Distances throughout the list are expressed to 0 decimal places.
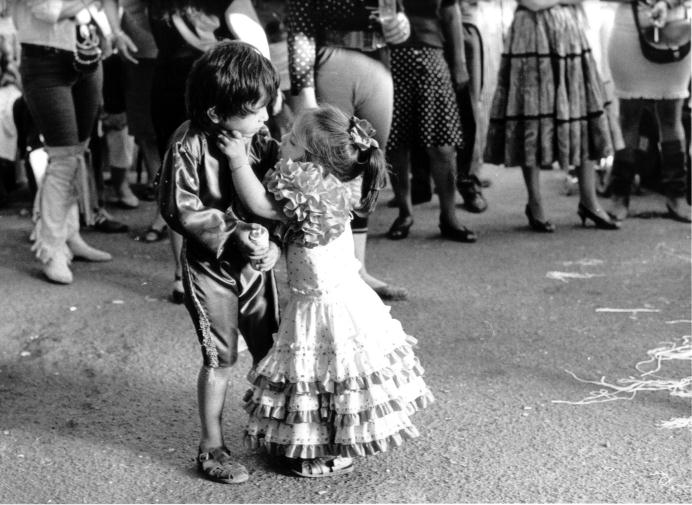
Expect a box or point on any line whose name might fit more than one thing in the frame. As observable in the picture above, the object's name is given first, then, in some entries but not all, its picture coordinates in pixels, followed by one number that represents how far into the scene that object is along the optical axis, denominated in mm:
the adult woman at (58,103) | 5547
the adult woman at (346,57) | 4977
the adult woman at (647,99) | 7234
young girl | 3242
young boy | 3156
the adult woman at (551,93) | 6844
